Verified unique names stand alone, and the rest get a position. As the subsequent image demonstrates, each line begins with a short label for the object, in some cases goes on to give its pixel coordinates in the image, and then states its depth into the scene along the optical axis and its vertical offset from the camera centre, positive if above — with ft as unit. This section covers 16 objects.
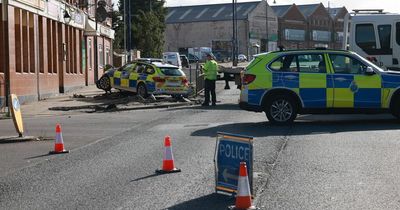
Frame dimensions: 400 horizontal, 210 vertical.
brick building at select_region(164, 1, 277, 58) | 318.45 +24.81
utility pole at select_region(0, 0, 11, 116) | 66.74 +2.07
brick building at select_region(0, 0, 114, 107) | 73.31 +4.30
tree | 209.05 +14.34
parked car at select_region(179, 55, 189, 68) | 232.94 +5.25
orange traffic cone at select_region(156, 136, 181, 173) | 29.01 -4.22
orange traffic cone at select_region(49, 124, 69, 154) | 36.91 -4.25
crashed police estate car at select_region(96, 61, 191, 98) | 78.59 -0.55
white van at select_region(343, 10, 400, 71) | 62.44 +3.72
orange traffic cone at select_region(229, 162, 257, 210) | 20.92 -4.00
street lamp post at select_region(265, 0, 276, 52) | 318.98 +24.65
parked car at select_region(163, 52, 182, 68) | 182.54 +5.06
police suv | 46.83 -0.90
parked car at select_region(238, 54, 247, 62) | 274.73 +7.55
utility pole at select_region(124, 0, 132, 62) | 166.11 +11.98
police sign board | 22.63 -3.15
